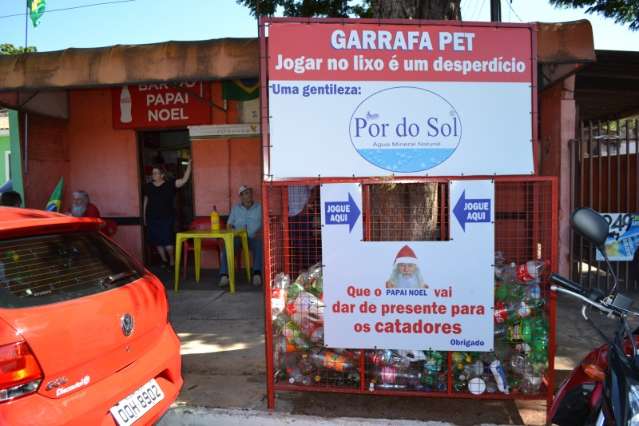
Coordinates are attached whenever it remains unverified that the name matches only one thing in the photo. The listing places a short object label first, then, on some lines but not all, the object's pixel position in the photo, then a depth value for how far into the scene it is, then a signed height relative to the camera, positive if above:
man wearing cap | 7.08 -0.39
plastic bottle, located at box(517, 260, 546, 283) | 3.32 -0.51
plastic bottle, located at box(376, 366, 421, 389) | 3.46 -1.27
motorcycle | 1.86 -0.72
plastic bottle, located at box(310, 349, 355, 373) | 3.53 -1.17
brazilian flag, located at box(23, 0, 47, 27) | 9.38 +3.70
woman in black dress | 7.94 -0.12
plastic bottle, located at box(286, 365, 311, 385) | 3.58 -1.30
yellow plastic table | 6.65 -0.63
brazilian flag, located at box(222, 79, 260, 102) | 7.64 +1.70
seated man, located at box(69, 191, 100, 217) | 7.57 -0.09
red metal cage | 3.34 -0.83
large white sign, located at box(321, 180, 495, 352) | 3.13 -0.53
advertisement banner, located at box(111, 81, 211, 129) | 8.03 +1.56
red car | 2.14 -0.63
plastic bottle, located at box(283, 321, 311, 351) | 3.56 -0.98
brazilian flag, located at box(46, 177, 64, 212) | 7.65 +0.05
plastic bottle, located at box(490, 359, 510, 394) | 3.32 -1.22
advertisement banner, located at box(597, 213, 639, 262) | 6.12 -0.50
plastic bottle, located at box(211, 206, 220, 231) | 7.07 -0.33
